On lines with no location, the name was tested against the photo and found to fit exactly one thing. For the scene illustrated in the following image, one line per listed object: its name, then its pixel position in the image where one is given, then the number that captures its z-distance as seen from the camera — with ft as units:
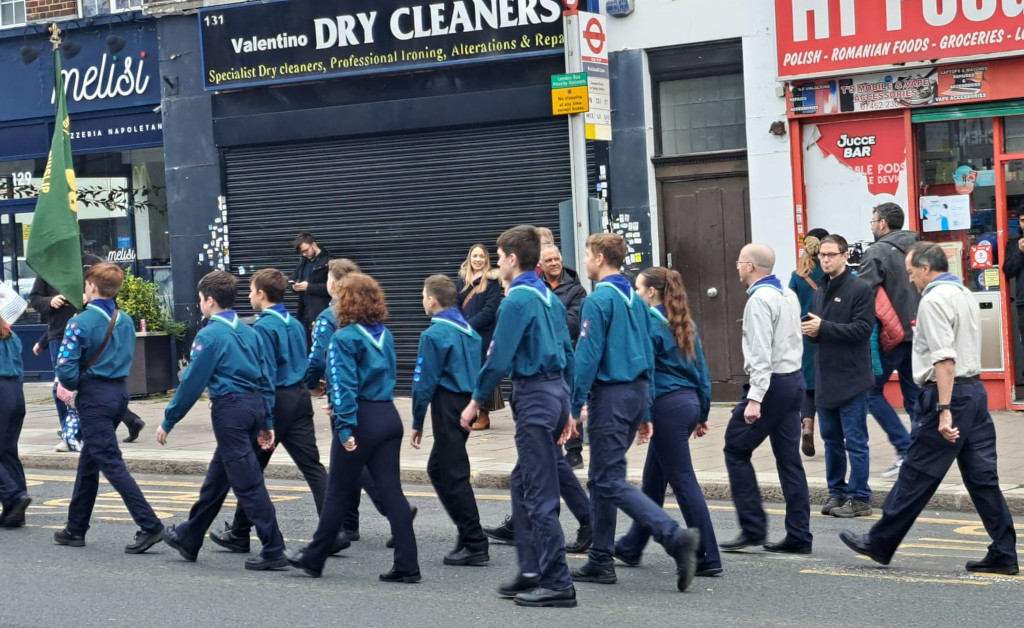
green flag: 44.16
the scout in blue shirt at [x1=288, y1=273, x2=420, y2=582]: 25.53
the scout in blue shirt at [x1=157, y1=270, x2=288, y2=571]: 27.35
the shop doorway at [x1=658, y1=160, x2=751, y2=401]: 51.01
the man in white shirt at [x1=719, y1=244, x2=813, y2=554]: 27.61
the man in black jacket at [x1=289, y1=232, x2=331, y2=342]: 55.57
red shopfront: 46.01
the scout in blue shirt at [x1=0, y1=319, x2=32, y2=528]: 32.96
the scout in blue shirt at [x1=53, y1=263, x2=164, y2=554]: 29.40
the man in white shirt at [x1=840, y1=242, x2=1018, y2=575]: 25.31
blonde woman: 42.57
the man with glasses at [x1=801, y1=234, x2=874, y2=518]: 31.96
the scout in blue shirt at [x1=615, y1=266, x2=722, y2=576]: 25.91
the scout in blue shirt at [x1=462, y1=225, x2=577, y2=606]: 23.86
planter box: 59.16
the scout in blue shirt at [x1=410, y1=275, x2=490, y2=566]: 26.86
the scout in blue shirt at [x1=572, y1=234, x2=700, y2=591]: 24.71
